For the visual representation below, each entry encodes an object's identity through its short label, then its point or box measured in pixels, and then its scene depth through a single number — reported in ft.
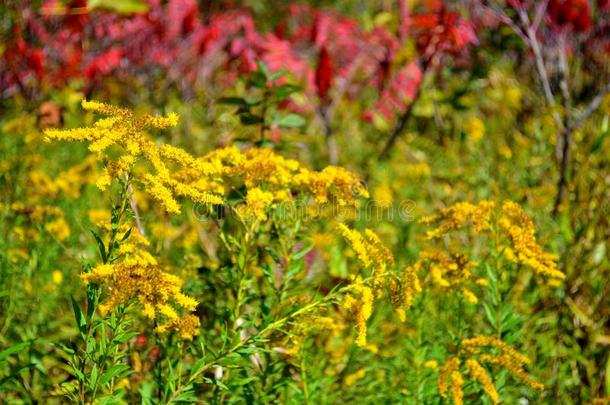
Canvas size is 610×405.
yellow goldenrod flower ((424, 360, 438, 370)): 4.48
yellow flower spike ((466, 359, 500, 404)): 4.21
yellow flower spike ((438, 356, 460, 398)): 4.22
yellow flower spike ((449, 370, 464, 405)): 4.18
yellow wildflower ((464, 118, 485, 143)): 7.17
